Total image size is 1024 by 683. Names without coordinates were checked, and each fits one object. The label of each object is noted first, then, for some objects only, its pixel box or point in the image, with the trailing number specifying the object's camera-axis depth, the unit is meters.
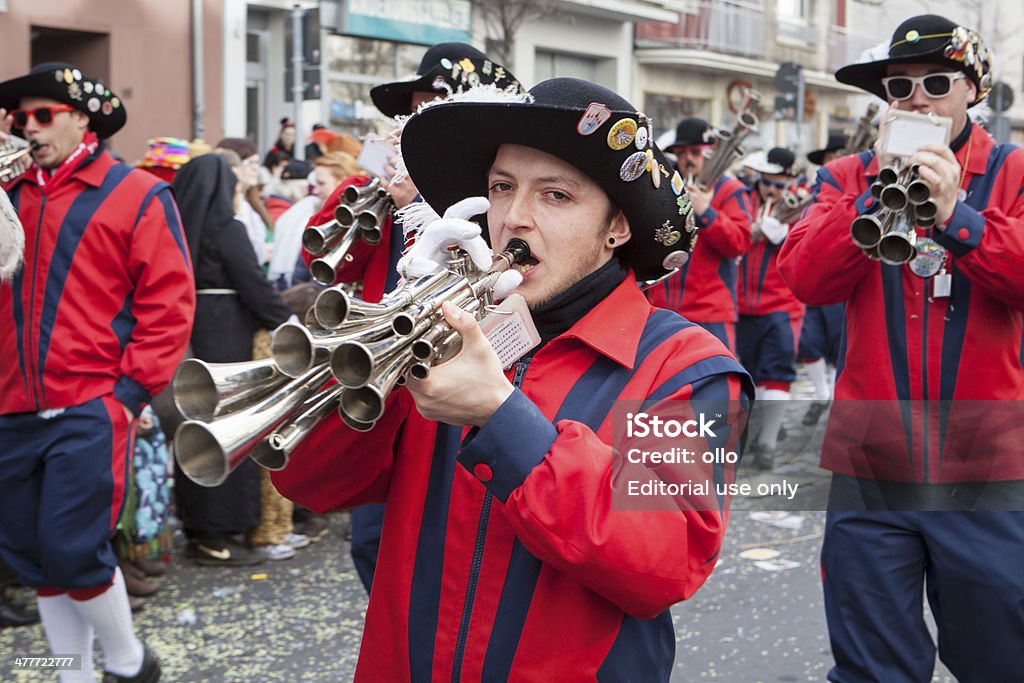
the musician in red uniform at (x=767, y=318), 9.45
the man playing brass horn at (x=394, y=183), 4.39
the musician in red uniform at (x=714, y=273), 8.05
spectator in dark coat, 6.21
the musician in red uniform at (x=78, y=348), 4.47
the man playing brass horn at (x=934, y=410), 3.51
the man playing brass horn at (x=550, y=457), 2.07
